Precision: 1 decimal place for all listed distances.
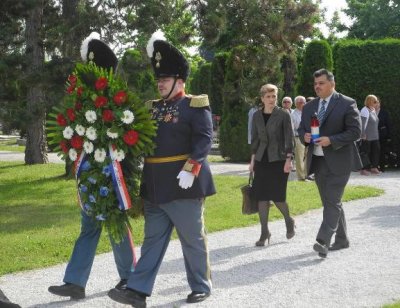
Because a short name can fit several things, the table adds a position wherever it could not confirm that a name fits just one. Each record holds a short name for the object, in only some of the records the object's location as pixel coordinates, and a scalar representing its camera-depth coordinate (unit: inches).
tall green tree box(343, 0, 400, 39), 1601.9
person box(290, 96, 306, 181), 531.5
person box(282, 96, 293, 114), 518.0
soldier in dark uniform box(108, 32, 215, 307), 193.3
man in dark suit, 254.7
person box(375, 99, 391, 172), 625.3
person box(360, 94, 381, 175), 582.2
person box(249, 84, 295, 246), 284.4
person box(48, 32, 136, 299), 199.3
